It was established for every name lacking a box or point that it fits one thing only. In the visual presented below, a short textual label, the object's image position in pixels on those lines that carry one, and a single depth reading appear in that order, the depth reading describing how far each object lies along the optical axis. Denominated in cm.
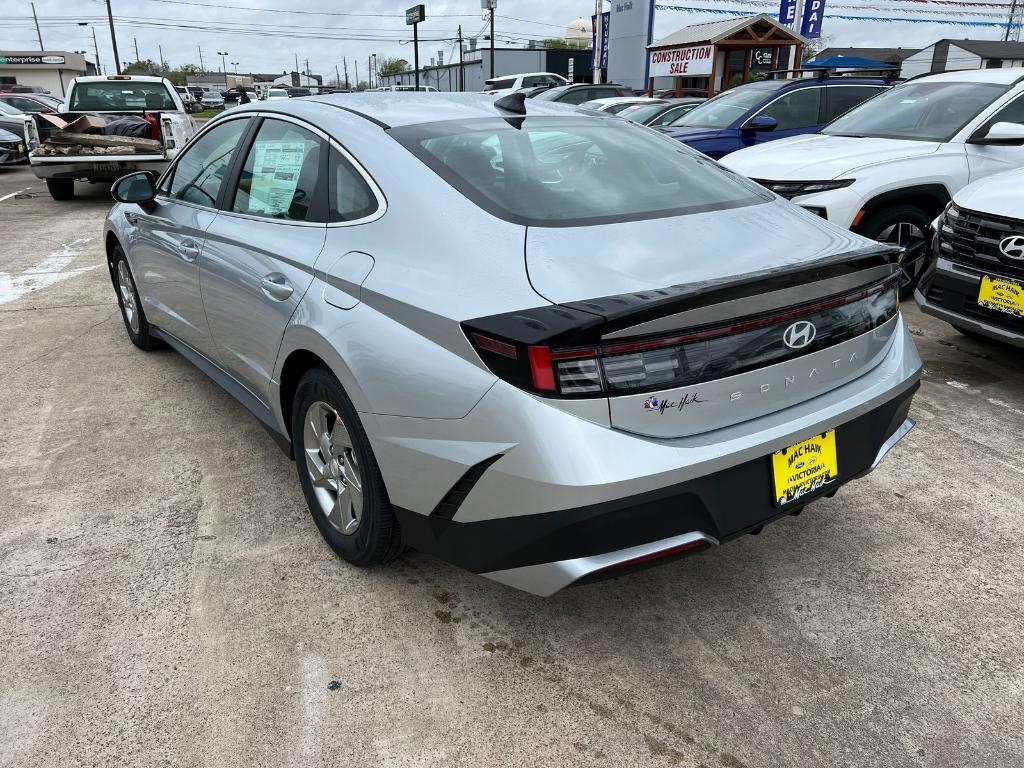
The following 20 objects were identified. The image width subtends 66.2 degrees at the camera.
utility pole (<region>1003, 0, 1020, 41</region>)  5838
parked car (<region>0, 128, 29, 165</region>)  1593
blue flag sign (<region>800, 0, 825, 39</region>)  2533
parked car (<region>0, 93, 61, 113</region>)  2136
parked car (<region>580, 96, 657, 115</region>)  1506
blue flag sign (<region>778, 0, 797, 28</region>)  2567
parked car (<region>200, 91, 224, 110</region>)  5811
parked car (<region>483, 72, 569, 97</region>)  2472
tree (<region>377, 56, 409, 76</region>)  12400
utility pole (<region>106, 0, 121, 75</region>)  5566
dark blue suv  877
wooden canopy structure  2239
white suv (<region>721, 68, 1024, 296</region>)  545
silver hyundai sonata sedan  192
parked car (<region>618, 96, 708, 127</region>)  1243
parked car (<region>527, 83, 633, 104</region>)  1786
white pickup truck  1085
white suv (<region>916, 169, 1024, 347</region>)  395
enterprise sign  7138
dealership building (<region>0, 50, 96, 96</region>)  7181
